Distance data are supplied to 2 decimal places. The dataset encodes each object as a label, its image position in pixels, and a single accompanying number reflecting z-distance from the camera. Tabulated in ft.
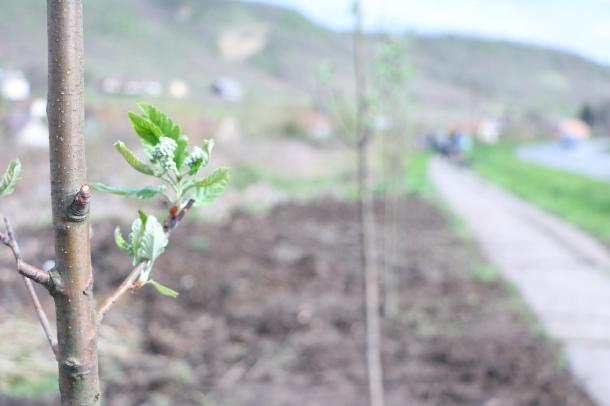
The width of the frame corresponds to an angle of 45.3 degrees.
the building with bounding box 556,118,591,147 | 203.21
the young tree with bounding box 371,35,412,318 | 18.67
